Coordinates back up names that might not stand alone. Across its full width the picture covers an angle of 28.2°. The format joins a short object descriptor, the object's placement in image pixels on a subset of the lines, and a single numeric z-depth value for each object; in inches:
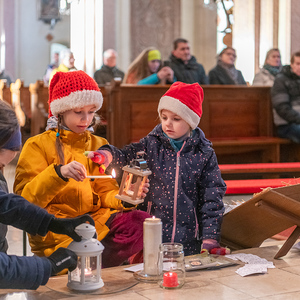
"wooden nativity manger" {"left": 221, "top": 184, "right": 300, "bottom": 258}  112.4
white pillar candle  100.6
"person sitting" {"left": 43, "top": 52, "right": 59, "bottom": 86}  381.4
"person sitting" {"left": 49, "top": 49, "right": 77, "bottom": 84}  351.6
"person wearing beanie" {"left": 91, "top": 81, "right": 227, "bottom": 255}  117.4
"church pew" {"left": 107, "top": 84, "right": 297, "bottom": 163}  253.9
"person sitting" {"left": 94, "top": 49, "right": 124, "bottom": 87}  349.7
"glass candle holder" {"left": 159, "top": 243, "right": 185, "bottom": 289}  98.1
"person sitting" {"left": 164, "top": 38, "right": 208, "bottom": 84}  286.5
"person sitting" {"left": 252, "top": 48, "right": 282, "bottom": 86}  307.7
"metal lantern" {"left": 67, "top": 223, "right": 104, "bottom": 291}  93.6
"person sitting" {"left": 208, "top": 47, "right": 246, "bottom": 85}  304.7
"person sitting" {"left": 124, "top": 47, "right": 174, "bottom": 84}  283.1
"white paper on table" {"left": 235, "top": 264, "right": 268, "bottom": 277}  107.6
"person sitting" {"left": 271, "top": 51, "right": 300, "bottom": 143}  269.2
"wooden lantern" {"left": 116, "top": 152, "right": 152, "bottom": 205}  103.6
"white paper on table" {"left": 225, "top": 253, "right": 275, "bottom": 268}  114.2
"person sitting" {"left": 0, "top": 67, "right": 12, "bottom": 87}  572.1
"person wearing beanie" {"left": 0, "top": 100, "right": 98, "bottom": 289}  85.6
